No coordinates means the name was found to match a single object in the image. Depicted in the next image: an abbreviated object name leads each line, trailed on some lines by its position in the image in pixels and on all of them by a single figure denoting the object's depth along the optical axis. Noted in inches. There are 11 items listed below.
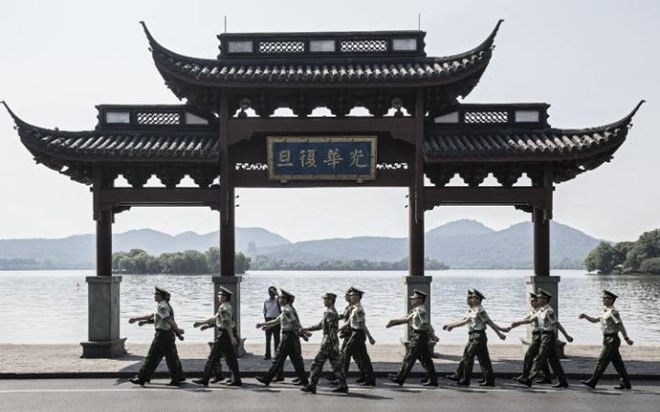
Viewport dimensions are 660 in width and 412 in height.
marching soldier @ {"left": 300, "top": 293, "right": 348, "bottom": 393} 534.9
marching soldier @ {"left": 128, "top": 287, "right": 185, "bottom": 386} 562.6
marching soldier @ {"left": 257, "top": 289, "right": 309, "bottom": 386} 563.2
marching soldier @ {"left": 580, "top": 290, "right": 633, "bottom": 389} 553.6
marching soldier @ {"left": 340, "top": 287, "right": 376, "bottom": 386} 565.3
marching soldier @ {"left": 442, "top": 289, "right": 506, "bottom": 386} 559.8
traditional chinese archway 698.8
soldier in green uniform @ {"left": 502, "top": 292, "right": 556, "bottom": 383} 573.0
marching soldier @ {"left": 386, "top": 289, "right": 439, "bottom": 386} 560.7
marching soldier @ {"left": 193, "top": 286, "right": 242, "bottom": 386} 561.9
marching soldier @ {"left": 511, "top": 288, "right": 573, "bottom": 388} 559.8
